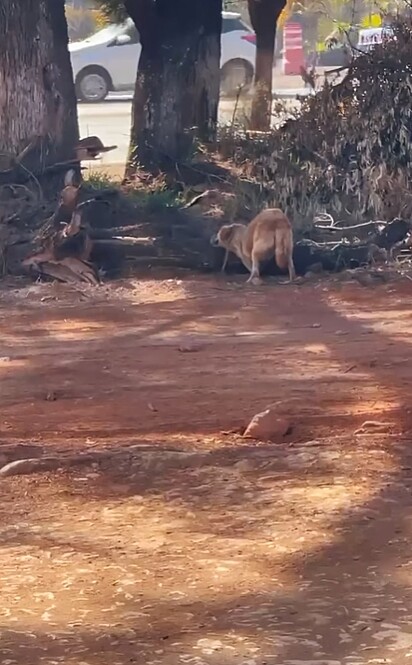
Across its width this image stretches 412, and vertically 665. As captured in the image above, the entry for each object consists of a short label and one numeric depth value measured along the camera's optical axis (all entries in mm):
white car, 33250
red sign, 39156
